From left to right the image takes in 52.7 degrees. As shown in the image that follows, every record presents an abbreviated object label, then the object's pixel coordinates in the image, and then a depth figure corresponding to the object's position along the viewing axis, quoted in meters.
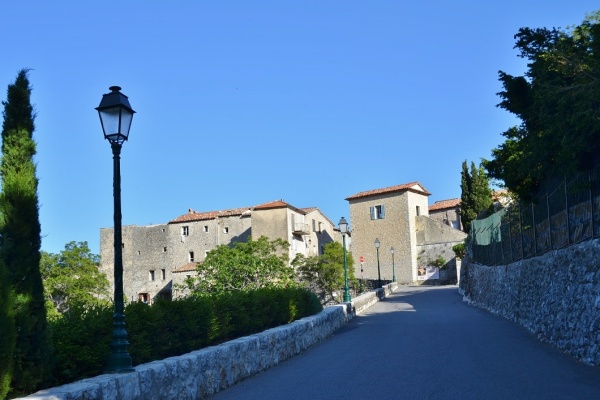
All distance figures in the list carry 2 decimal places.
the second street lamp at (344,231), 23.86
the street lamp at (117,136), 7.24
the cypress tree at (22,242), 5.88
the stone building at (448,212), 76.56
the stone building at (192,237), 64.44
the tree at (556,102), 10.95
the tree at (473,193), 57.00
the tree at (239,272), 31.89
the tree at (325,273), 41.41
